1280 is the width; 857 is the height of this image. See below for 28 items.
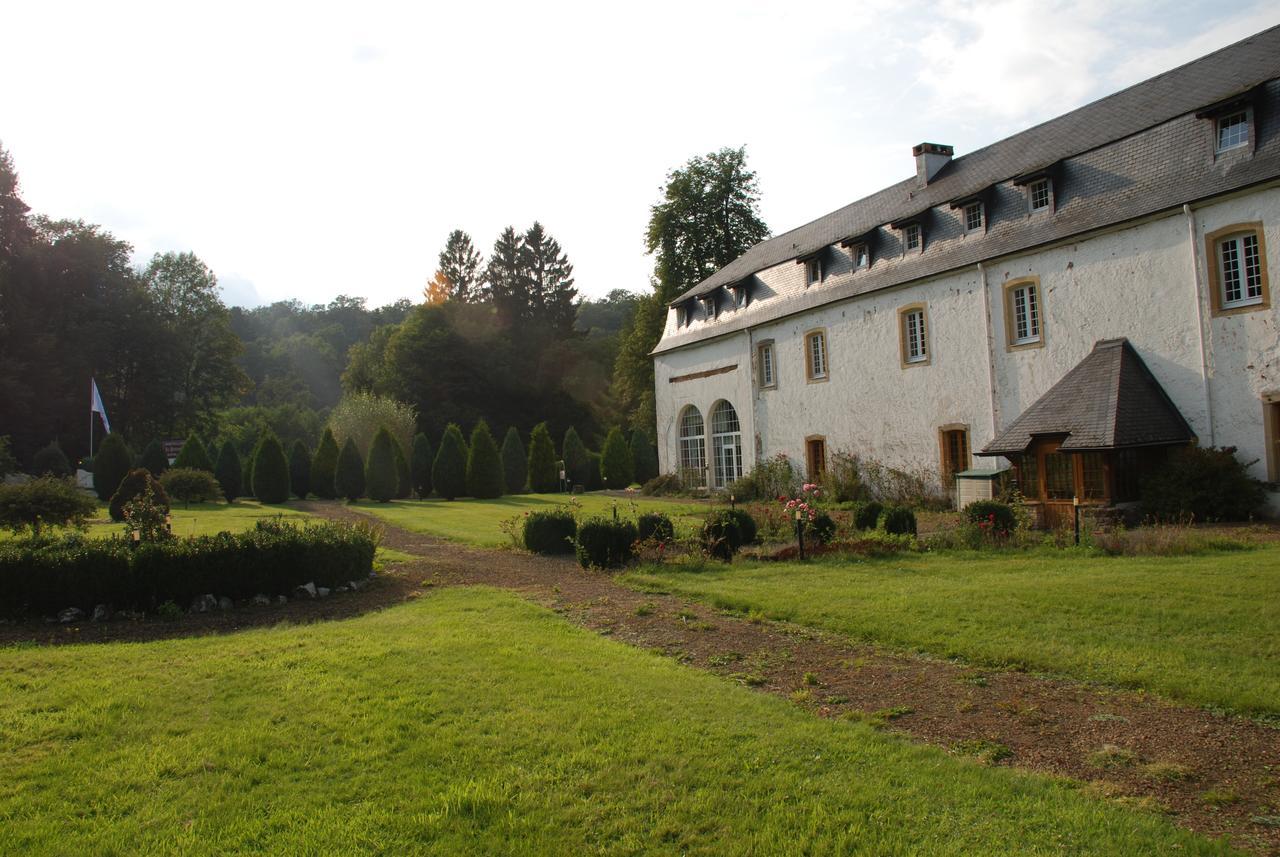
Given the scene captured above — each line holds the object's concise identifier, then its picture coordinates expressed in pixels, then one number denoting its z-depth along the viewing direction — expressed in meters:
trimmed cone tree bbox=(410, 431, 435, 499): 36.91
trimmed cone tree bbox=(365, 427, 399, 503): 32.78
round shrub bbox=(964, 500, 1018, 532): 13.21
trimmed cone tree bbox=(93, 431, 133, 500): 31.33
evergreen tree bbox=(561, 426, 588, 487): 39.47
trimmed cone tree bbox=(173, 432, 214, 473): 33.38
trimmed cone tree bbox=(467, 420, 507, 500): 34.56
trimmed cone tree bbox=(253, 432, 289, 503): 31.70
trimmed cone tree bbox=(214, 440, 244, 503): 32.78
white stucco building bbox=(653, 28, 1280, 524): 15.12
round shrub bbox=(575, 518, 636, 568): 12.88
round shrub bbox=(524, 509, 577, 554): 14.83
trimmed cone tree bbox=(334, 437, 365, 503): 32.84
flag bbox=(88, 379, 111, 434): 35.22
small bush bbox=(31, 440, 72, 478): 38.25
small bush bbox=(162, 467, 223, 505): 28.88
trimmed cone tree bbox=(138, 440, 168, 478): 33.50
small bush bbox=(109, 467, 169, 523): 21.95
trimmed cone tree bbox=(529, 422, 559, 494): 37.81
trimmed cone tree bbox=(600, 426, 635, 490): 39.25
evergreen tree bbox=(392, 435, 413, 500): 35.20
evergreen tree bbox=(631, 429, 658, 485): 41.16
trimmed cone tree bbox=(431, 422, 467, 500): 34.44
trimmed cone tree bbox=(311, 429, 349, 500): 34.62
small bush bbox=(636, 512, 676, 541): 13.83
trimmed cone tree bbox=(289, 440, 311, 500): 35.47
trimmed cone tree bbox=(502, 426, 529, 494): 37.81
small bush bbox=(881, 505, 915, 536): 14.02
